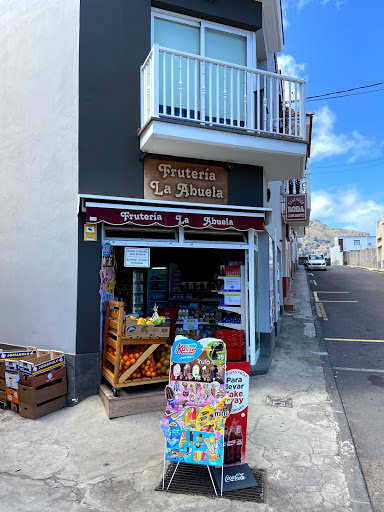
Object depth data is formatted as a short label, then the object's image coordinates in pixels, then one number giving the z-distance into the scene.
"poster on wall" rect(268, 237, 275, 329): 8.34
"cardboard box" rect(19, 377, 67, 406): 5.19
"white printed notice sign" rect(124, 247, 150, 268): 6.15
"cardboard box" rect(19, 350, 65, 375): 5.23
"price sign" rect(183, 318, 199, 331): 7.92
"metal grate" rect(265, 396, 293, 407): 5.60
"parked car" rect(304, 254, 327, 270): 36.88
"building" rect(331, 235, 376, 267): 61.16
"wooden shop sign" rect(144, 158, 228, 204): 6.27
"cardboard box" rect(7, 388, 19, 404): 5.45
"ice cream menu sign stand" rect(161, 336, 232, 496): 3.51
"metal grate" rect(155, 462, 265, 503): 3.42
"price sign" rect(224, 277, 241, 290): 7.34
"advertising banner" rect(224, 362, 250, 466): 3.71
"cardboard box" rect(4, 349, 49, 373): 5.43
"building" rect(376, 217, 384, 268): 38.75
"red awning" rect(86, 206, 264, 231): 5.76
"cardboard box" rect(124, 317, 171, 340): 5.40
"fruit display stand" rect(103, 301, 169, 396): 5.33
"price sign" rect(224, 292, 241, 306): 7.34
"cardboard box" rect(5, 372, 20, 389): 5.42
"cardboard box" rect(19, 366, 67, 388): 5.18
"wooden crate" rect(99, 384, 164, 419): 5.16
